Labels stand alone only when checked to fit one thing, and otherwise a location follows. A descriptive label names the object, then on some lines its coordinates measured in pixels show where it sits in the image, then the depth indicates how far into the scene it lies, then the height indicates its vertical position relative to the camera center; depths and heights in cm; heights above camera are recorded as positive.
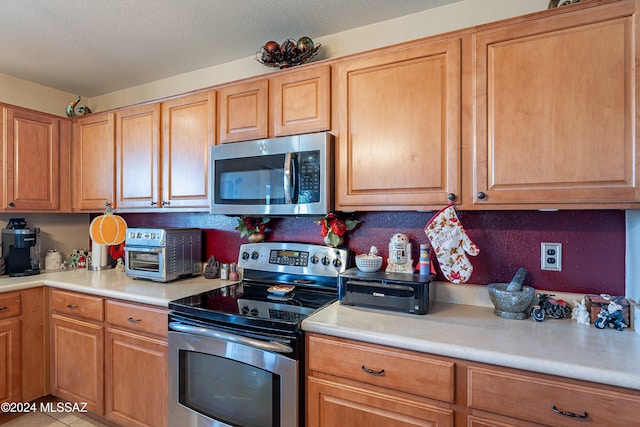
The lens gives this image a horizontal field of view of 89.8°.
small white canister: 265 -41
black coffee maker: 238 -29
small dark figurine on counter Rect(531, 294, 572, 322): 138 -43
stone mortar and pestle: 138 -38
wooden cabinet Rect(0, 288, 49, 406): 208 -91
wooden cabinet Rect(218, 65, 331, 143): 167 +59
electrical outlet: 150 -21
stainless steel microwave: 162 +19
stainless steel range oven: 135 -62
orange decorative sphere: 243 -15
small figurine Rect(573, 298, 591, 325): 133 -43
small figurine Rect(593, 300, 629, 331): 127 -43
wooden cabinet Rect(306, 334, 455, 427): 114 -67
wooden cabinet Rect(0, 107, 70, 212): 232 +38
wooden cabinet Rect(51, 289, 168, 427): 175 -88
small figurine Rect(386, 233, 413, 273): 171 -24
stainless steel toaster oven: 215 -29
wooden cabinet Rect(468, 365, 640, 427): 93 -58
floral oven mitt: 145 -15
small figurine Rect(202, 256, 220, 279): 228 -41
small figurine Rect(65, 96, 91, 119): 268 +86
